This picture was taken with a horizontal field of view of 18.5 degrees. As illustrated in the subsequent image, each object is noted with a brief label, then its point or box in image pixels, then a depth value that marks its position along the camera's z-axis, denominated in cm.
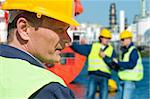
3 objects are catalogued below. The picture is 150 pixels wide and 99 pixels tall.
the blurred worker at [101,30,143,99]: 745
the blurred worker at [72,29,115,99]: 833
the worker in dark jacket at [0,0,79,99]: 130
